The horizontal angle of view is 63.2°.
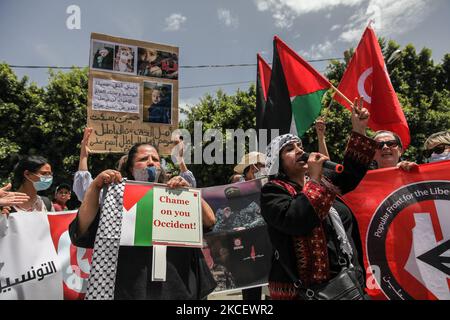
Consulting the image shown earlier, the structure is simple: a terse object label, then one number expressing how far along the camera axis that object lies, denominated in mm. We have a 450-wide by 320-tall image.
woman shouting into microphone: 1696
